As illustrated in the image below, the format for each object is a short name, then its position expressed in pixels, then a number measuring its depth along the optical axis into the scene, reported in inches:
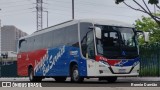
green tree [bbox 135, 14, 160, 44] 2076.8
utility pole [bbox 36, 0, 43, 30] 2591.0
